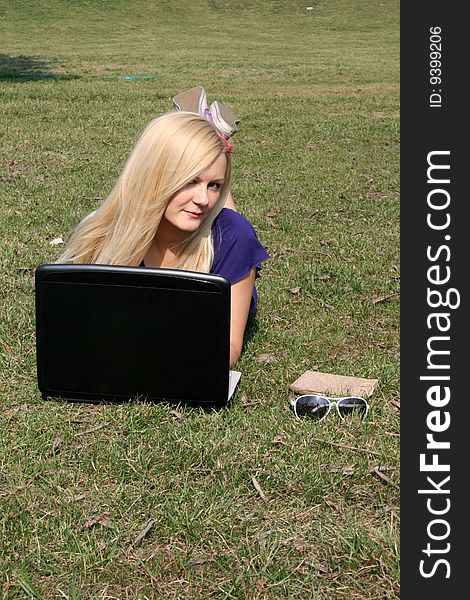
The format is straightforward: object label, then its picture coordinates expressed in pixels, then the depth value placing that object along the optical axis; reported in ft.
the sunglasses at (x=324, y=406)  11.02
